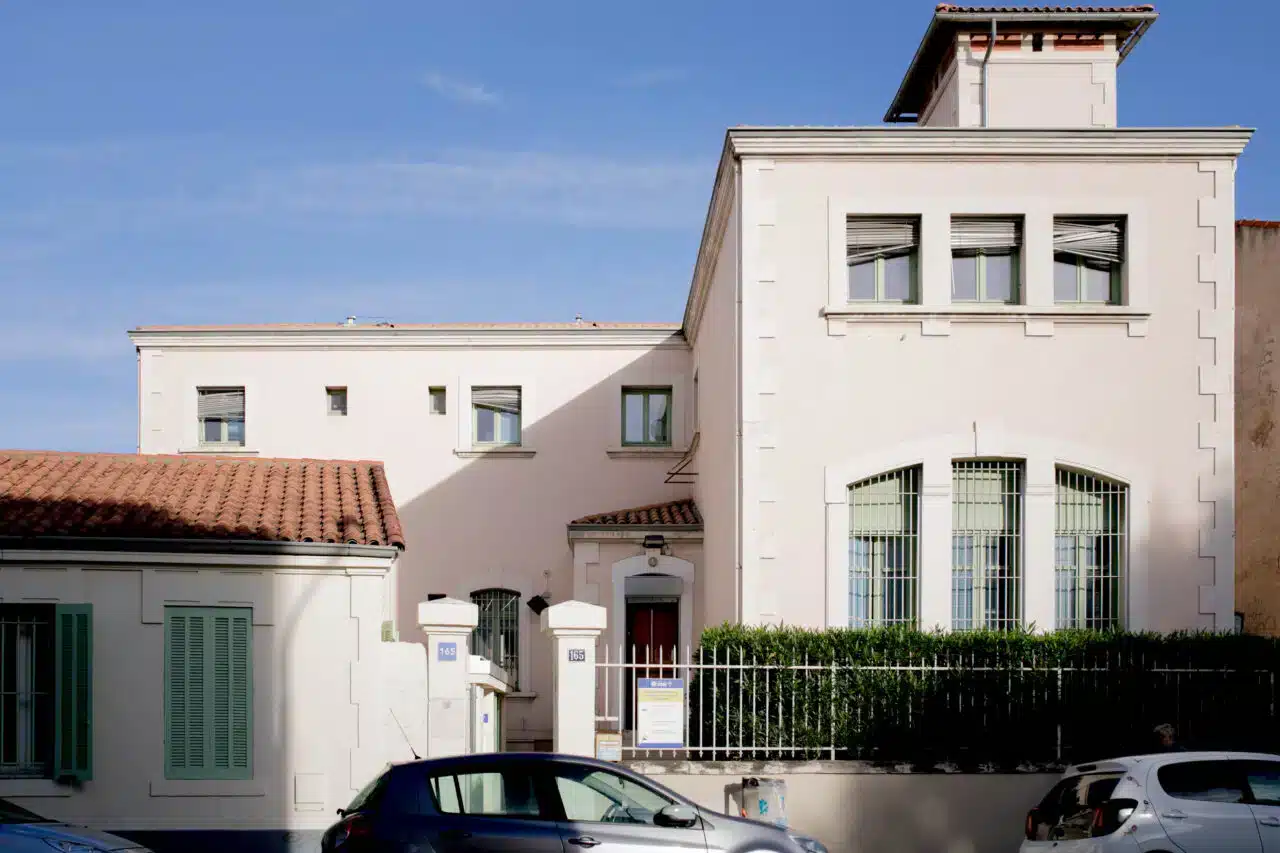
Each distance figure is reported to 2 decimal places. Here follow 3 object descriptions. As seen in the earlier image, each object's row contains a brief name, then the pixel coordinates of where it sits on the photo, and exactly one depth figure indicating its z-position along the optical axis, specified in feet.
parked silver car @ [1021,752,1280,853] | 43.65
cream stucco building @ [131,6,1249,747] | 64.13
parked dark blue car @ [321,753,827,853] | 39.70
